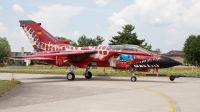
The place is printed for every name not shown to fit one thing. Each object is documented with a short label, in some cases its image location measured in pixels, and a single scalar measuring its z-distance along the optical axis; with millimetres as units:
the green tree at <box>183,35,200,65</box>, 106312
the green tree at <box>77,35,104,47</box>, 110900
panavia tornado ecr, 19516
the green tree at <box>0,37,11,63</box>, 103938
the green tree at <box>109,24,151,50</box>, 70638
